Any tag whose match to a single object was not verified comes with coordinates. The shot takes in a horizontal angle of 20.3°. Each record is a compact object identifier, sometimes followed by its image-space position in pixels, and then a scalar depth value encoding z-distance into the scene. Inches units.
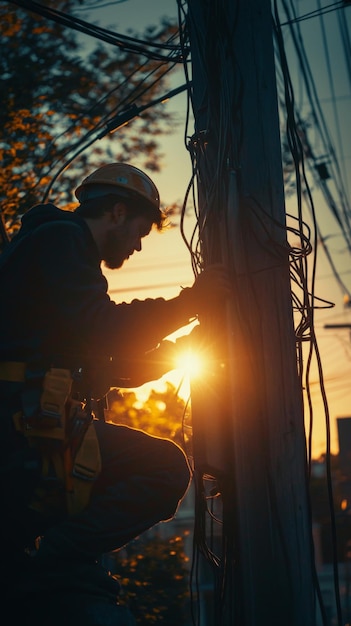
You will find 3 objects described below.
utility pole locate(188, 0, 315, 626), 170.2
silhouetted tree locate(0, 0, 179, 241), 502.6
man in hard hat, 161.0
